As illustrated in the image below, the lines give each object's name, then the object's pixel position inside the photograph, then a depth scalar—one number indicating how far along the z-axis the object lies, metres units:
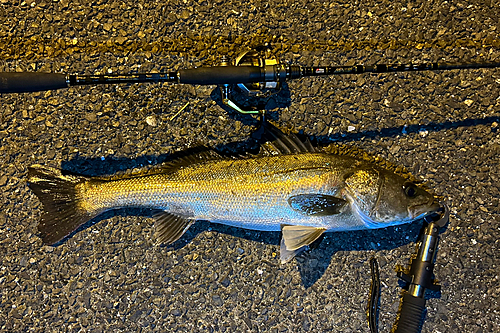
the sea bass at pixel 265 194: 0.78
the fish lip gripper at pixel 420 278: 0.82
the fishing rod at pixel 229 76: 0.72
